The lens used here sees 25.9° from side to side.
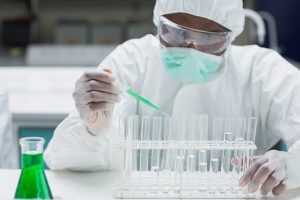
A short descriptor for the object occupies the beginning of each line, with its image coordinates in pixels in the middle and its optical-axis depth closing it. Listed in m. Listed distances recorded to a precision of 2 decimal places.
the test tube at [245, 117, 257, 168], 1.22
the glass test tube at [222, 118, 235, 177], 1.21
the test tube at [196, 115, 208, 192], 1.20
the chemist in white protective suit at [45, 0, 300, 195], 1.26
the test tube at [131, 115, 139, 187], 1.19
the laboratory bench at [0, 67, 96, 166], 2.15
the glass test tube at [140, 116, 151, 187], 1.20
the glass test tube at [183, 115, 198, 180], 1.20
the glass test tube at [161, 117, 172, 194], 1.20
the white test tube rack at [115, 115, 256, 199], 1.19
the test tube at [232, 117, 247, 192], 1.21
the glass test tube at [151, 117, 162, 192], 1.20
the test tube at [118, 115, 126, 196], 1.18
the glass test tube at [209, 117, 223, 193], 1.22
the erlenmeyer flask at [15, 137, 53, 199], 1.06
